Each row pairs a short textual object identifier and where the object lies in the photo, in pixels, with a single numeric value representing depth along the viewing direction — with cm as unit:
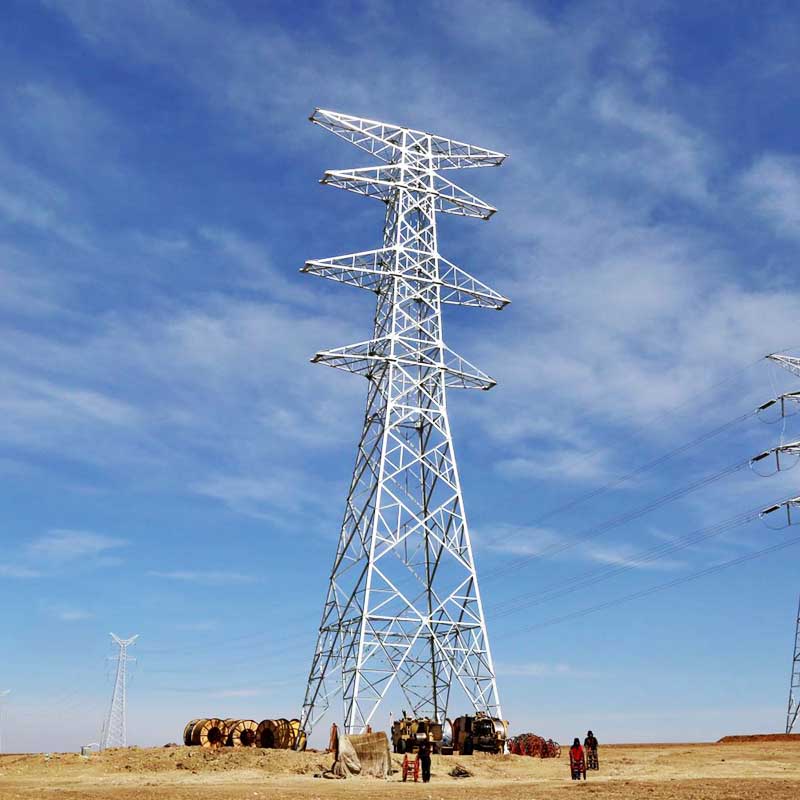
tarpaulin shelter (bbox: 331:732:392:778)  3503
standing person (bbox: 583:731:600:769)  3756
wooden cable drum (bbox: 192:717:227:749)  4634
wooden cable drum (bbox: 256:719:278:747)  4462
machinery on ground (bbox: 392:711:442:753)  4019
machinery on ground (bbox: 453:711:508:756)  4116
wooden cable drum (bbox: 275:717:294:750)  4411
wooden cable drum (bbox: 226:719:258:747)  4691
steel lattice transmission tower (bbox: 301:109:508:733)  4191
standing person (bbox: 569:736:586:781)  3281
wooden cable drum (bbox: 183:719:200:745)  4612
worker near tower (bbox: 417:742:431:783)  3206
